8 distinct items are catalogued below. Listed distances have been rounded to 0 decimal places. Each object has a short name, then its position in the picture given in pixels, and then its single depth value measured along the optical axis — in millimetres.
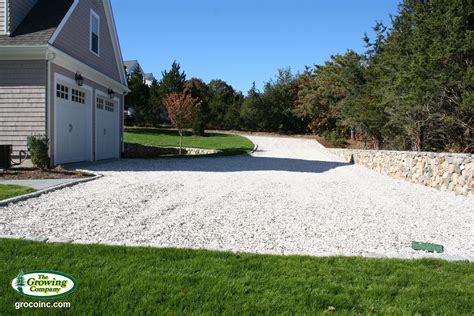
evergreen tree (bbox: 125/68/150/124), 34281
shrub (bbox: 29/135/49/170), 9250
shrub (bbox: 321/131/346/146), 26453
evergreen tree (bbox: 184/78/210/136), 37594
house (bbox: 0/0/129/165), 10078
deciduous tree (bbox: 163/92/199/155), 21297
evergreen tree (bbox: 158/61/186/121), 35344
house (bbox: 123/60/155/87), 47969
